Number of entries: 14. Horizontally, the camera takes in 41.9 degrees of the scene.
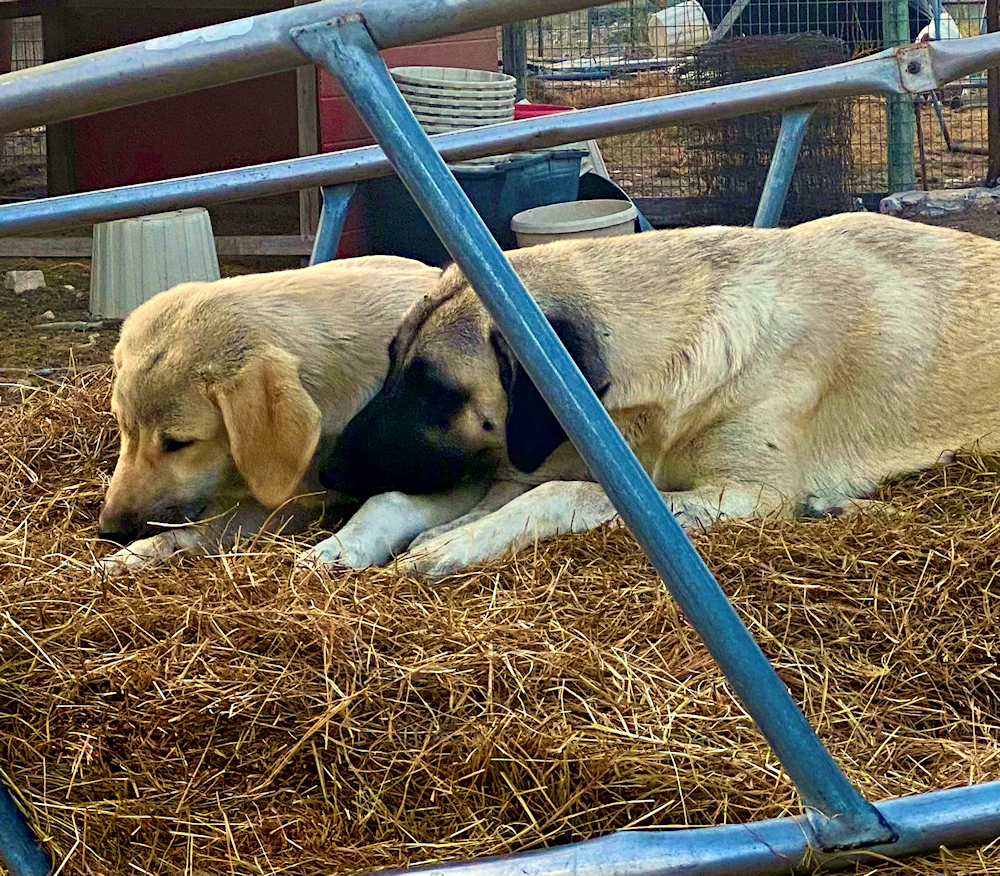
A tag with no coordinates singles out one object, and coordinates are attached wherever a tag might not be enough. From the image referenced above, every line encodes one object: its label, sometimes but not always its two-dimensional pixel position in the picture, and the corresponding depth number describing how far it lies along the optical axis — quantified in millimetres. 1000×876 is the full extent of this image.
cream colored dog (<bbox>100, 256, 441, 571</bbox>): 3160
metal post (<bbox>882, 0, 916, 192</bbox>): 9383
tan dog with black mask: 3266
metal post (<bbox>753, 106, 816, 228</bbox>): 4008
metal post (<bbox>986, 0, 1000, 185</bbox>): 8727
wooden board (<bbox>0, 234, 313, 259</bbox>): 8203
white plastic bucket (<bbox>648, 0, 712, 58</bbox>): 12039
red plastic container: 8797
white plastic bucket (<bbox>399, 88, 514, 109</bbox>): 8125
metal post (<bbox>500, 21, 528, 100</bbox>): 10695
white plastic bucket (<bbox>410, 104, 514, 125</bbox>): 8078
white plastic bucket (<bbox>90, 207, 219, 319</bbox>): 7379
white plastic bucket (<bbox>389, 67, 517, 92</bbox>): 8102
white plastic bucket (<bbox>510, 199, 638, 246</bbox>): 6848
